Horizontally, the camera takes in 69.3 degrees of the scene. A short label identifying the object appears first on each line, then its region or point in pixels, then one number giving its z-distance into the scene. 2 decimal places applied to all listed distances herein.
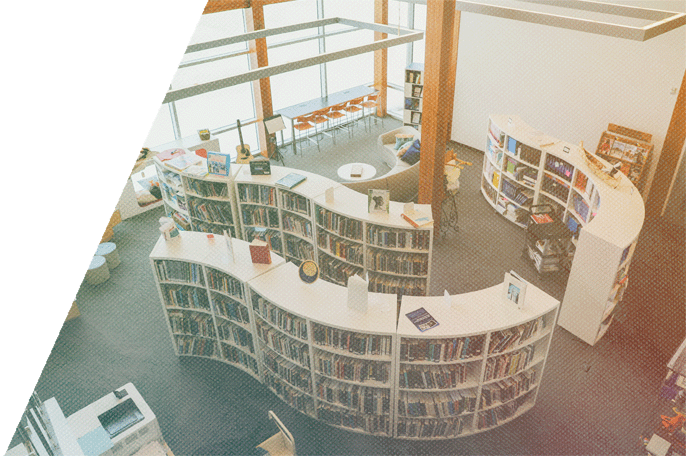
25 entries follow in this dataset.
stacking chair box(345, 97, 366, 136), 13.97
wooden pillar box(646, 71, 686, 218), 8.97
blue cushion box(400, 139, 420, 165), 10.88
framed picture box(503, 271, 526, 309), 5.36
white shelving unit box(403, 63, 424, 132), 13.45
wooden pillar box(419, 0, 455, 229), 7.56
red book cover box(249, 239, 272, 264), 6.18
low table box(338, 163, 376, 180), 11.00
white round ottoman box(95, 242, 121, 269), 8.92
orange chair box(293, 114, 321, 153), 13.17
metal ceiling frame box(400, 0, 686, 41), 6.46
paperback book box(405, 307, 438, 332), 5.34
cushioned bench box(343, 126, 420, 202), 9.73
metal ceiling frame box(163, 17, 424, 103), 5.89
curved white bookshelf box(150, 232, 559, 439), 5.47
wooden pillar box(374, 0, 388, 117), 13.59
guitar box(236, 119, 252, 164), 9.73
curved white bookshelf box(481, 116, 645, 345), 6.70
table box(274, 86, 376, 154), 13.19
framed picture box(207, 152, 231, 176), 8.28
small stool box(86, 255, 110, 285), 8.55
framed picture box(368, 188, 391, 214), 7.24
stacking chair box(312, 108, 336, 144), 13.42
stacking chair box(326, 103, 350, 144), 13.70
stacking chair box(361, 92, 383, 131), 14.16
